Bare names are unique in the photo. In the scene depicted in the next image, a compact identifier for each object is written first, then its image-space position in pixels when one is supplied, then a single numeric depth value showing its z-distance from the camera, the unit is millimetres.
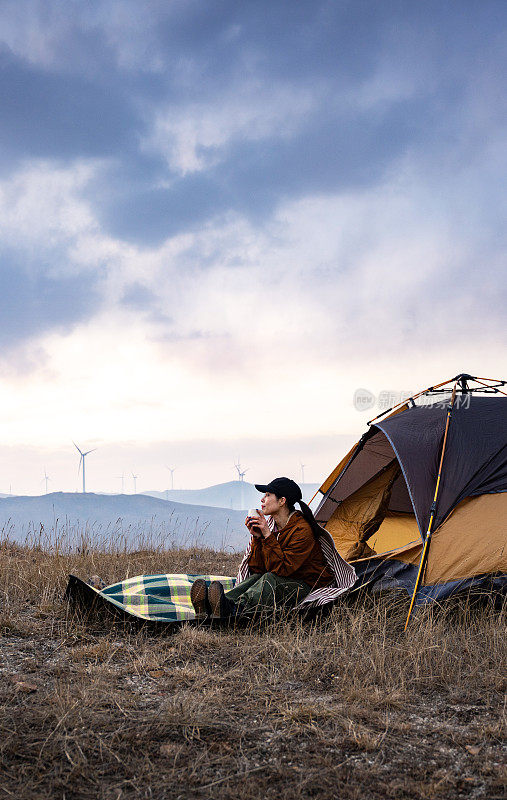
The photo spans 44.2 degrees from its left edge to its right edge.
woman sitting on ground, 5754
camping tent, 6004
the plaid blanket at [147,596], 5719
